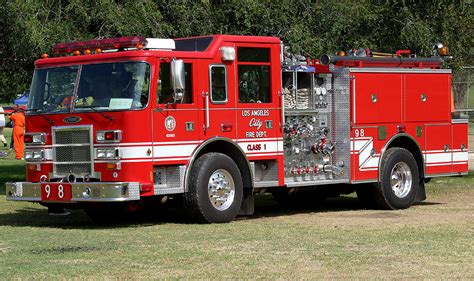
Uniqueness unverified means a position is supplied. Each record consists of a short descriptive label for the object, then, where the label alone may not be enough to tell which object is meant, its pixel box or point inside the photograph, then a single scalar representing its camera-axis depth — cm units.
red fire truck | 1406
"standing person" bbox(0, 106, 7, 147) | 4319
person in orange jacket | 3444
